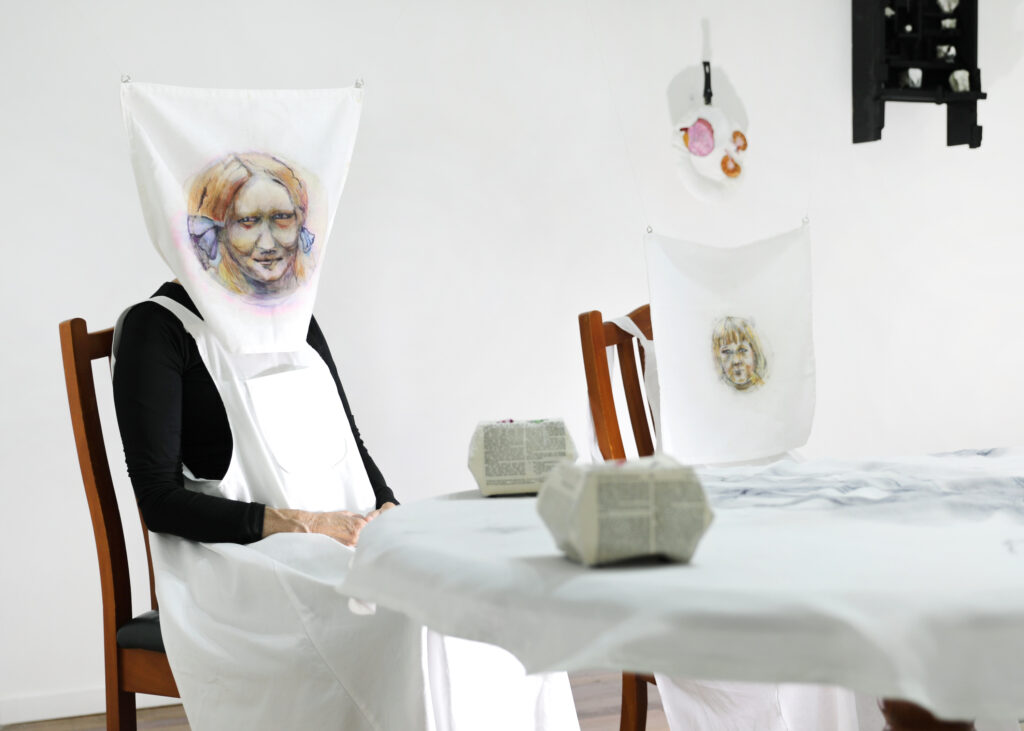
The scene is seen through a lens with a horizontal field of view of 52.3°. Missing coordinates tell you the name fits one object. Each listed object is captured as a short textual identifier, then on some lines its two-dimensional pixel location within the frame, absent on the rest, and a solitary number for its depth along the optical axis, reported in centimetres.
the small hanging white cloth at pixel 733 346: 190
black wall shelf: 266
